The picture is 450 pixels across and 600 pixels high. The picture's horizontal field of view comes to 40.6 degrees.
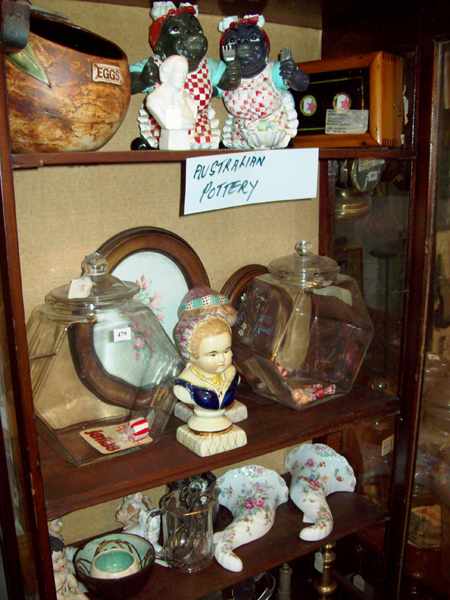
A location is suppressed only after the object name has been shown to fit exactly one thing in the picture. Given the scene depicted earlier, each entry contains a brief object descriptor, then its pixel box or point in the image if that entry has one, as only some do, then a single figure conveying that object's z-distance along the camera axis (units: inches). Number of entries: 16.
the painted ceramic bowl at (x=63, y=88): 30.7
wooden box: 42.3
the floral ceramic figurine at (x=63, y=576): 38.8
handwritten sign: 35.8
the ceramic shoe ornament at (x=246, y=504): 43.9
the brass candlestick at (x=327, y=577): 55.3
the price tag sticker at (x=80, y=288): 38.1
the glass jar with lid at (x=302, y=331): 46.9
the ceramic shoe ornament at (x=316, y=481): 47.1
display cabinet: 31.9
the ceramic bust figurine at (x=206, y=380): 39.9
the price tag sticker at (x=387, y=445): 49.9
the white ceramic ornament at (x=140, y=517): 44.7
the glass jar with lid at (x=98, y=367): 38.9
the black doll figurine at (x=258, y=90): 39.9
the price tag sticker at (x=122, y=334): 40.8
